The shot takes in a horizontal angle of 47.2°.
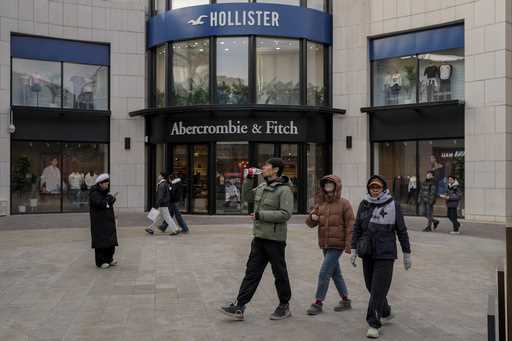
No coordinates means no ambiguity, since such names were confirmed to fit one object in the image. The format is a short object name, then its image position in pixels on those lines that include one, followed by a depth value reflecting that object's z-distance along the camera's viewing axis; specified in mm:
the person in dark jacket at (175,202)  15352
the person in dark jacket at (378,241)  6109
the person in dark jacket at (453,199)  15590
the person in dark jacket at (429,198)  16094
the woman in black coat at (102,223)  10117
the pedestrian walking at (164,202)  14867
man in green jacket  6637
